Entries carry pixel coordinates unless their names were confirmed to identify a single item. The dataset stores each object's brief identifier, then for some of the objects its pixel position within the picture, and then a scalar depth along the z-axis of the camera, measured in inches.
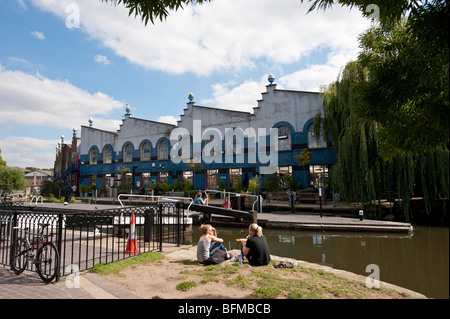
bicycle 194.5
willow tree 498.3
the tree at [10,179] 1563.7
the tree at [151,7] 141.2
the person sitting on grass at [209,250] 252.4
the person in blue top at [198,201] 597.0
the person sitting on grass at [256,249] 233.3
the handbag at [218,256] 252.7
